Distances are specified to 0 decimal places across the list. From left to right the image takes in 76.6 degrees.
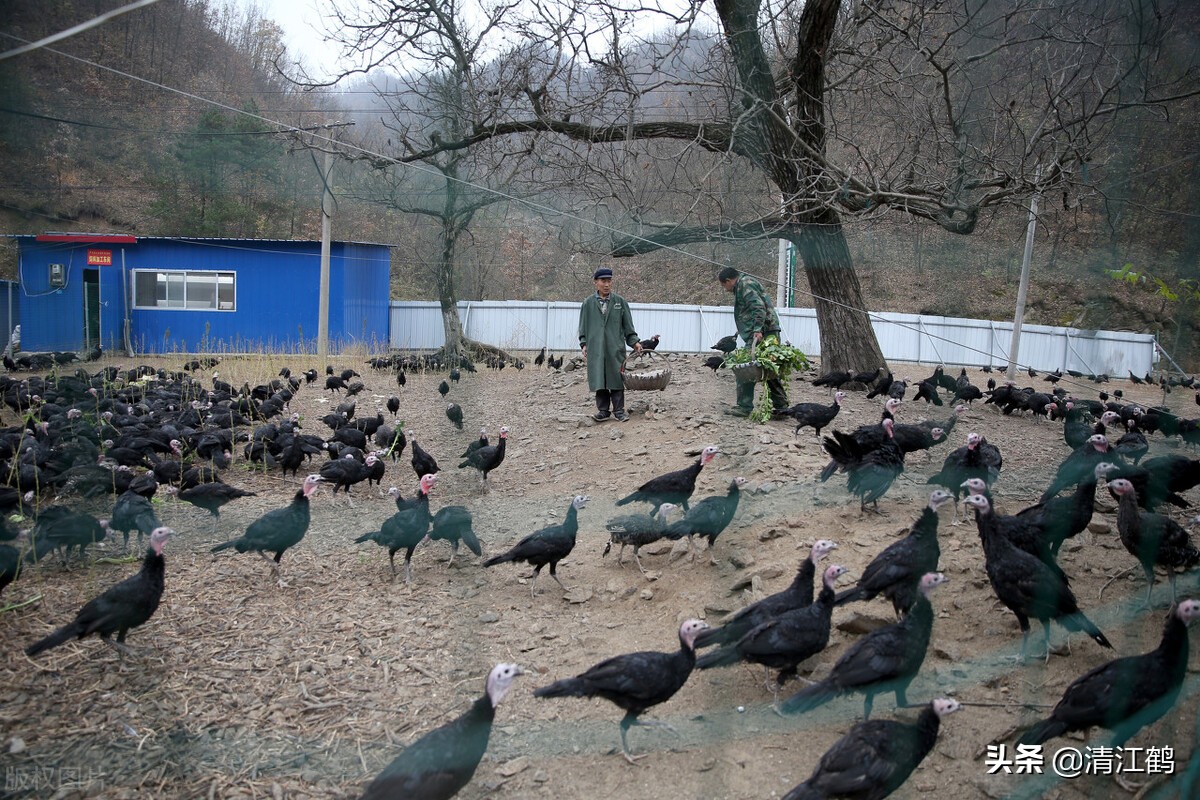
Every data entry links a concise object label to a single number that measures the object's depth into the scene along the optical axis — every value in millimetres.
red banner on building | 15414
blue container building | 16188
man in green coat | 7043
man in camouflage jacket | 6371
